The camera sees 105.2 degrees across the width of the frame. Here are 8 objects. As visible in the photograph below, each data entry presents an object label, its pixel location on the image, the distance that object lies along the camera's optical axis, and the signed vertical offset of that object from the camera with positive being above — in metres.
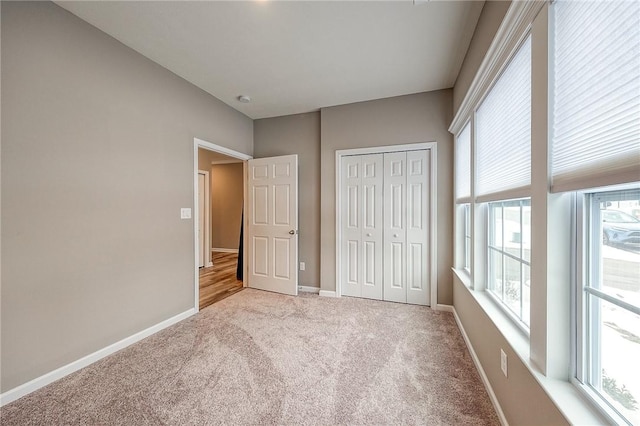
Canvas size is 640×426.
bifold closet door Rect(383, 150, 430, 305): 3.09 -0.19
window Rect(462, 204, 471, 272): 2.62 -0.28
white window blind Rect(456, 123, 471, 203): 2.38 +0.49
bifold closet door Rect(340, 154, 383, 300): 3.28 -0.19
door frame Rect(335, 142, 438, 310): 3.01 +0.00
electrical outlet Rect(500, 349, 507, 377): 1.33 -0.83
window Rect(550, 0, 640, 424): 0.69 +0.12
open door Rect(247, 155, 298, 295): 3.56 -0.19
